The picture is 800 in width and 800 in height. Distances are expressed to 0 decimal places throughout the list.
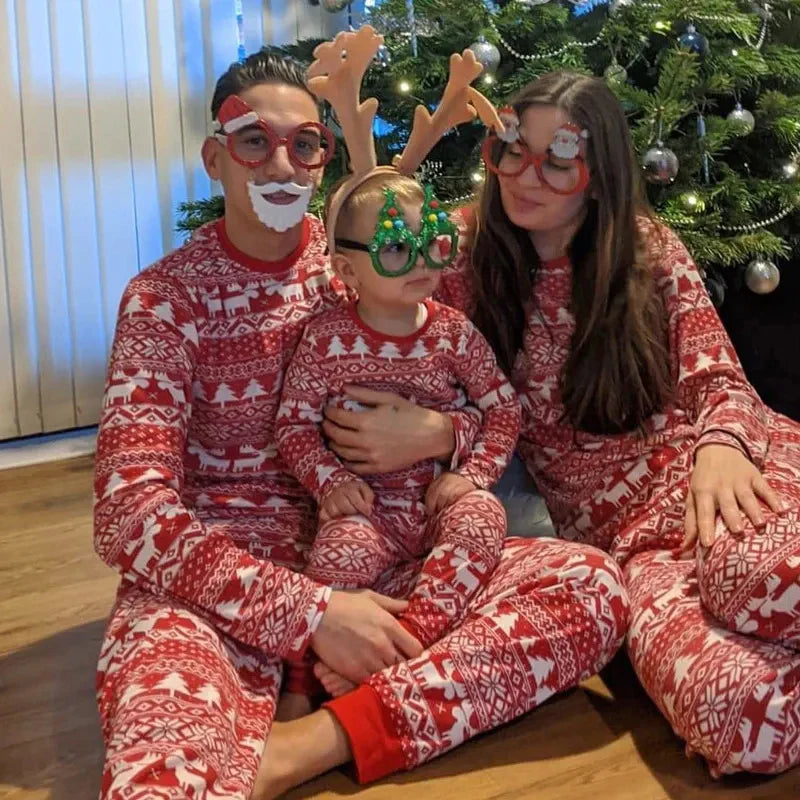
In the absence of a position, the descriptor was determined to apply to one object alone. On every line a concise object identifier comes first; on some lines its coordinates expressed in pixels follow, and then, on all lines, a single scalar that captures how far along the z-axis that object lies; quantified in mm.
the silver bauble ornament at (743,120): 2186
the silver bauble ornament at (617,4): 2180
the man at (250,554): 1214
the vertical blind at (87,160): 2801
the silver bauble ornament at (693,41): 2172
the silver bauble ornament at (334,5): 2456
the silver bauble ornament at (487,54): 2068
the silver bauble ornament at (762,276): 2262
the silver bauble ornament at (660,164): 2041
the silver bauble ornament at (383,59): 2236
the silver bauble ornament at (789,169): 2309
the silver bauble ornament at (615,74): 2165
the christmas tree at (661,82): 2162
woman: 1506
